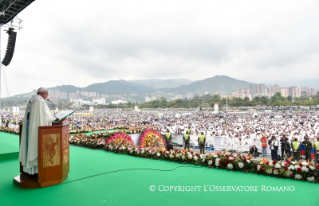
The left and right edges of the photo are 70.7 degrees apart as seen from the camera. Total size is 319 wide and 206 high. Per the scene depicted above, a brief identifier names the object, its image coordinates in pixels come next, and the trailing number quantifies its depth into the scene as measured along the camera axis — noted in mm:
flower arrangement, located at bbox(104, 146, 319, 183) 3746
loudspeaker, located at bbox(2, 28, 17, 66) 11407
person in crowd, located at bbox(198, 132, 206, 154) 11008
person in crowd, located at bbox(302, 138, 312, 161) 8773
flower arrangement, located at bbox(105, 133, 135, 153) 6484
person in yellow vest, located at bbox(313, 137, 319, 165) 8044
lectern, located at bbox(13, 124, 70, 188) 3182
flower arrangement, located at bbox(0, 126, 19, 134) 13016
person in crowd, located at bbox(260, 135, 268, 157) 10625
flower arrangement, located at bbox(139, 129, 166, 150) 9516
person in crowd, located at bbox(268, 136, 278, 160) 9438
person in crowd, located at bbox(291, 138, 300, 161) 8766
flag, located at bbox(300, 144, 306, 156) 9757
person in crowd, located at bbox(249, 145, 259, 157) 10586
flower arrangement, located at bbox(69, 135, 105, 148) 7579
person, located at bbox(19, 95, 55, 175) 3193
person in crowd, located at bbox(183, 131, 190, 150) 11527
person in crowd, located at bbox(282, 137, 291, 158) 9227
